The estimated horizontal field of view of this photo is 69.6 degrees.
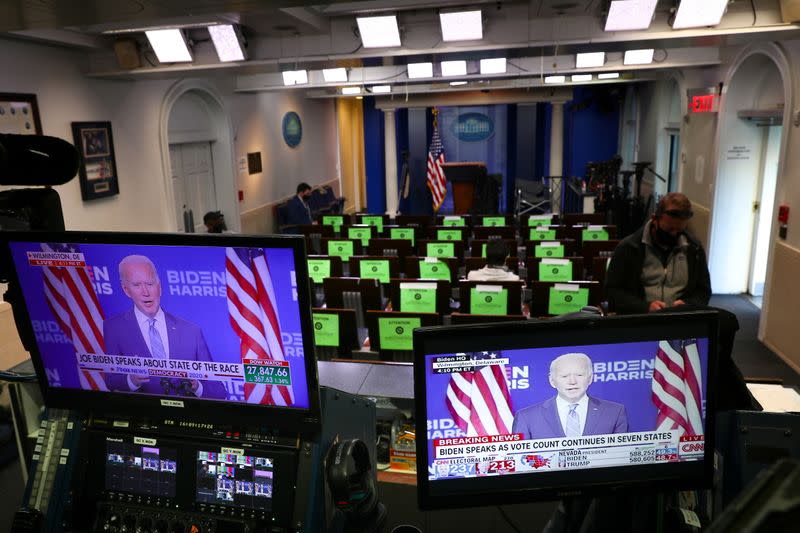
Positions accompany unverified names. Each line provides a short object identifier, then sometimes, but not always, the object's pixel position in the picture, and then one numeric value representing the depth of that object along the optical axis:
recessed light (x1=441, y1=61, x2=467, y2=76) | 7.91
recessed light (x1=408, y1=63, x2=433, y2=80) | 7.96
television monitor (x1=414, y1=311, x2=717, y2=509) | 1.25
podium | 13.95
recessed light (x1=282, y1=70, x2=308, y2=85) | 8.79
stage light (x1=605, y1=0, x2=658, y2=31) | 4.69
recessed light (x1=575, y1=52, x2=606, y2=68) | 7.66
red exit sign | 8.02
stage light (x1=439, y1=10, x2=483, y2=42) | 4.90
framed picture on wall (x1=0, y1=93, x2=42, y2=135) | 5.41
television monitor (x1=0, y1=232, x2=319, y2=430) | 1.28
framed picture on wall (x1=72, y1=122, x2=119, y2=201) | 6.46
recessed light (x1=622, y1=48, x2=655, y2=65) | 7.64
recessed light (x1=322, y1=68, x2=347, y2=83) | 8.89
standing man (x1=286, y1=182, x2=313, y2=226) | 10.07
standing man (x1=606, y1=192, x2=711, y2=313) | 3.47
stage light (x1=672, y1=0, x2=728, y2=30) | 4.61
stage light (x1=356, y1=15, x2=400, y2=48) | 5.04
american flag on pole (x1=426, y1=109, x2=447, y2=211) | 12.73
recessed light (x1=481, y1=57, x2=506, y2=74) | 7.66
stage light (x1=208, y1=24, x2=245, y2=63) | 5.49
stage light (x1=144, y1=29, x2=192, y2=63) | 5.52
